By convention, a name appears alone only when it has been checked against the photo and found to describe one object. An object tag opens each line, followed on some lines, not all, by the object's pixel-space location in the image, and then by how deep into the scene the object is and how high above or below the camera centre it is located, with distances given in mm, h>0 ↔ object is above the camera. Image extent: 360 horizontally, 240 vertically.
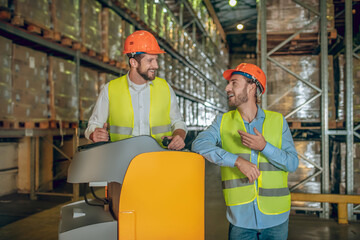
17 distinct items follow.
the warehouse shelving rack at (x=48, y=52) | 4164 +1144
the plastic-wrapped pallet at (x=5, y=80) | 3820 +524
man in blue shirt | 1744 -210
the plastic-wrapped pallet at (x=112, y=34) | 5715 +1660
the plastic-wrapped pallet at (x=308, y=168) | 4879 -703
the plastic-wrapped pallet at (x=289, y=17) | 4770 +1614
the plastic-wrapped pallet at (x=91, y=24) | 5152 +1662
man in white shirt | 2234 +161
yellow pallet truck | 1416 -311
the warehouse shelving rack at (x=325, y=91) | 4520 +443
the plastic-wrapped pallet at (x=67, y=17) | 4543 +1577
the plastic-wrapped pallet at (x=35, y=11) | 3947 +1461
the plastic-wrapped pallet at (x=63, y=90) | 4664 +501
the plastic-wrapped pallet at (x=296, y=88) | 4922 +549
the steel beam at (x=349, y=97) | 4516 +361
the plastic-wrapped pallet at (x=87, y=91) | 5410 +568
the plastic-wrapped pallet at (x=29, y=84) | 4051 +520
